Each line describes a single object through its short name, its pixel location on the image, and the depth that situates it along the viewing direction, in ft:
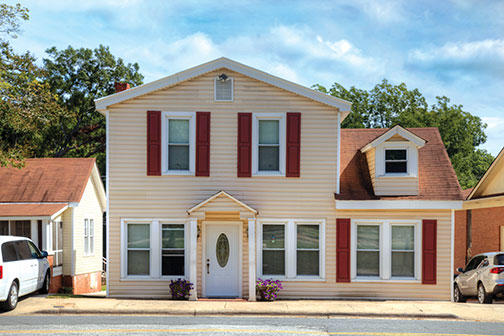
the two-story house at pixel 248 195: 53.01
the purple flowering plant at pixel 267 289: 51.11
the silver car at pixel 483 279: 50.98
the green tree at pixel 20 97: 61.46
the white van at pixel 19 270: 43.65
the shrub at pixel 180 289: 51.03
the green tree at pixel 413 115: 144.25
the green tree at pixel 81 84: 115.55
